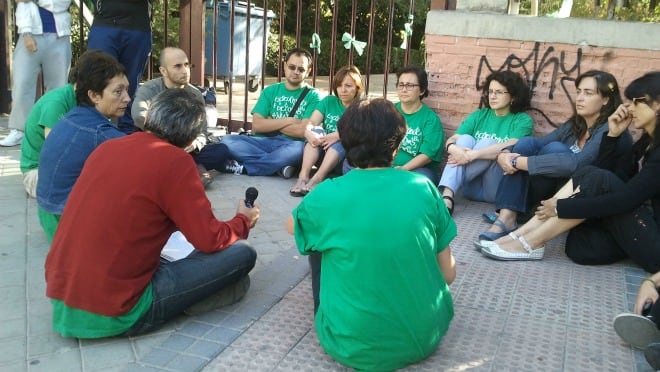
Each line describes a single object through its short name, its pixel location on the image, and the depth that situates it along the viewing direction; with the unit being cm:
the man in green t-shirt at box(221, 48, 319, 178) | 594
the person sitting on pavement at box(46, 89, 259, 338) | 284
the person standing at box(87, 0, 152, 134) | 614
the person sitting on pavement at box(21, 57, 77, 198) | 431
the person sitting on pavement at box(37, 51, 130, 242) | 362
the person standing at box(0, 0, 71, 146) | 638
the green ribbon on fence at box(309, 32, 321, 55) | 656
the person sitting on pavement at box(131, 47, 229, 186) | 552
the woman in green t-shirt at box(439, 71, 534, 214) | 497
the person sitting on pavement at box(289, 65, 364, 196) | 559
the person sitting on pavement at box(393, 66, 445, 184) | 531
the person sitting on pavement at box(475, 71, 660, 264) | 375
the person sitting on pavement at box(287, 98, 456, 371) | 255
